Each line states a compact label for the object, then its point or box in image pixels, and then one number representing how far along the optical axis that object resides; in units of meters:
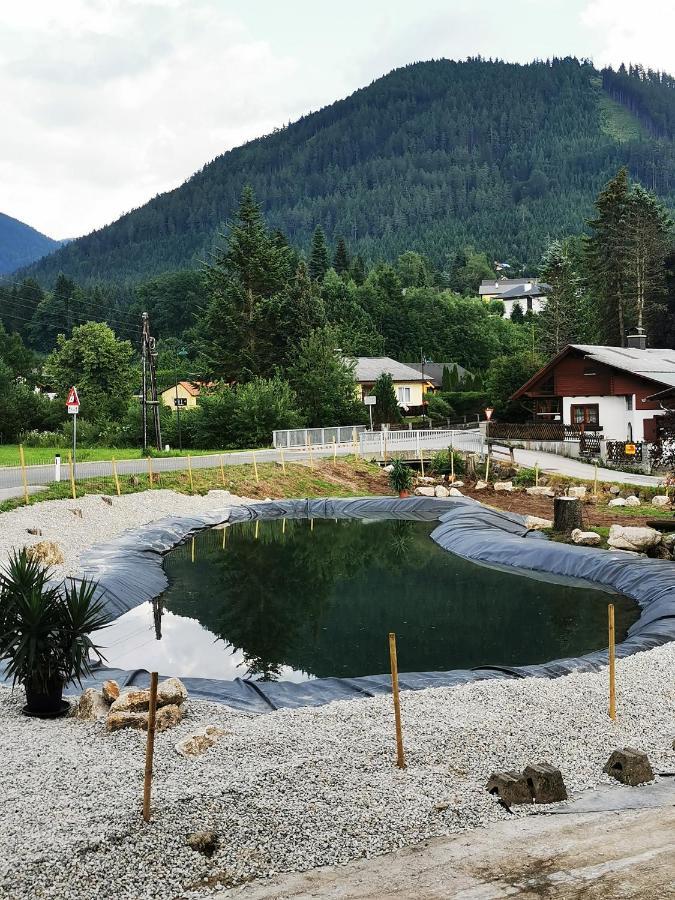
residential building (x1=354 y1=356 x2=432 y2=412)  67.56
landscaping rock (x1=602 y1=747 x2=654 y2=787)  8.15
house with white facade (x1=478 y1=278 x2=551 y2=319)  171.88
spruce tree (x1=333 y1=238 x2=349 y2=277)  131.00
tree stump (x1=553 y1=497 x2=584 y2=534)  24.17
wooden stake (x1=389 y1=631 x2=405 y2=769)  8.30
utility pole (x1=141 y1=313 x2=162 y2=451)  40.68
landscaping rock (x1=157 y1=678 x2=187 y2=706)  10.15
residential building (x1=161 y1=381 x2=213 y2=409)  80.44
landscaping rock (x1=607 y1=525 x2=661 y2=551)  21.05
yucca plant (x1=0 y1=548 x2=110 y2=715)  9.99
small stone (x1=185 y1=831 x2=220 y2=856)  6.73
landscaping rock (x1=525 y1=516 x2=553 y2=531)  25.72
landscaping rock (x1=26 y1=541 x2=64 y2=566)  19.16
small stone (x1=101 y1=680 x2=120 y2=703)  10.39
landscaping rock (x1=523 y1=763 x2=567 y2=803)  7.68
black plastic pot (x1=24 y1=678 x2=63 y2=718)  10.18
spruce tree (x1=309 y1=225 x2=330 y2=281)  110.06
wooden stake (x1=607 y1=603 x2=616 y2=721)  9.90
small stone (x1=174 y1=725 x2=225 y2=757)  8.70
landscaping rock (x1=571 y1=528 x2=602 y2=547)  22.72
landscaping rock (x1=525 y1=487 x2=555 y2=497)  32.77
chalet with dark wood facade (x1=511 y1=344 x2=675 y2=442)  41.91
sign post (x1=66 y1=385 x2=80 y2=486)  25.93
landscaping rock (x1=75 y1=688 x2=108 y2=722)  10.04
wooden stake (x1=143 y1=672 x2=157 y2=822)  7.08
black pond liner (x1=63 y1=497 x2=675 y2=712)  12.14
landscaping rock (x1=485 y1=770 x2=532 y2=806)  7.60
